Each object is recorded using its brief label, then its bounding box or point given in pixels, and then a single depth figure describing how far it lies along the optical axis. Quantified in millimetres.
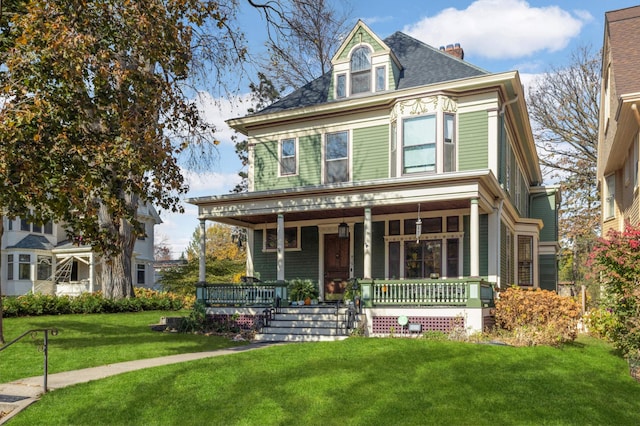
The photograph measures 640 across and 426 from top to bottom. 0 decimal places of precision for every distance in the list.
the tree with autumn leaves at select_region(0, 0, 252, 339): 9617
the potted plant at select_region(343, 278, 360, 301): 15305
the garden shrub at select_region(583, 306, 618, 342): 12843
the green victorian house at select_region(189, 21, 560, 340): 14430
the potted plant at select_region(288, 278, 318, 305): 16688
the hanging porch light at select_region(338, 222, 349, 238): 17141
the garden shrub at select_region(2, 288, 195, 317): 17984
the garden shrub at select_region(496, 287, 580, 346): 11938
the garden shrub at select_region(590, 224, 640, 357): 10148
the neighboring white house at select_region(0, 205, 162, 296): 30875
